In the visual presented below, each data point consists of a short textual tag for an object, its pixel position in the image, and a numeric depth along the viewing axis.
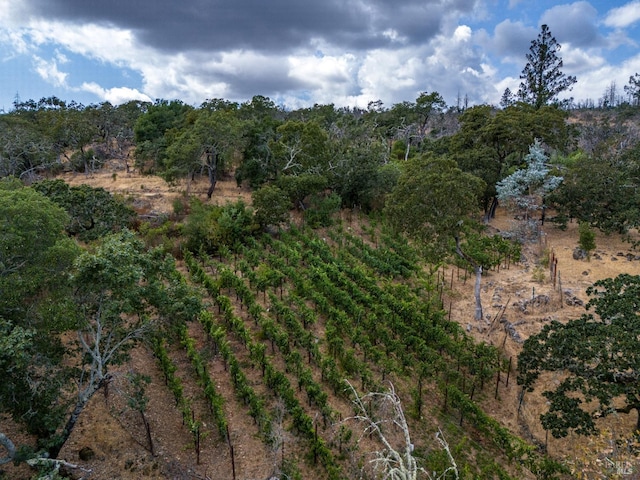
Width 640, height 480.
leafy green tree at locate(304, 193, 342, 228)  25.92
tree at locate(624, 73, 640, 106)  30.73
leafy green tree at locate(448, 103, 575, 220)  24.48
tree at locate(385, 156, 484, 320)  14.59
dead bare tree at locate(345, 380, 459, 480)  10.32
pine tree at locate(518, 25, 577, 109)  32.38
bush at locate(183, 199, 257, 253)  21.41
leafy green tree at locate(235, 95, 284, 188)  28.66
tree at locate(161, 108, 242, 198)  25.05
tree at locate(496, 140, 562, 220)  22.47
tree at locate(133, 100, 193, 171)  32.75
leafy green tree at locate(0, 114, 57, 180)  29.30
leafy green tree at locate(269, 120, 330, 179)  28.06
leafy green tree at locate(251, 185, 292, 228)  23.16
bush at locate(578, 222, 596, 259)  20.19
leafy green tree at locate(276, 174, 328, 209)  25.73
